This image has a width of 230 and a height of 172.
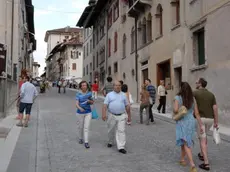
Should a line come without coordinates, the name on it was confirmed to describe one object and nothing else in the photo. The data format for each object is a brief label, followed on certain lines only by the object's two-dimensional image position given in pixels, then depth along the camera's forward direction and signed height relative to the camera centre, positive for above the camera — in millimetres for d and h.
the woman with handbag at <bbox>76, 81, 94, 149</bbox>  8812 -315
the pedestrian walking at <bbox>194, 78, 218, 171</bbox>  6996 -246
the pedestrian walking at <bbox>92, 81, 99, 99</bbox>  29506 +617
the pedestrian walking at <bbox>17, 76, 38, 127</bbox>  11914 -54
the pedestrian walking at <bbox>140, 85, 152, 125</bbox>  13555 -126
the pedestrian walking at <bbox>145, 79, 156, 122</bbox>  14031 +144
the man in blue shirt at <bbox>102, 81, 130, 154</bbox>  8273 -367
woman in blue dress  6496 -423
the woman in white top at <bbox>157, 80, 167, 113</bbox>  17150 +28
